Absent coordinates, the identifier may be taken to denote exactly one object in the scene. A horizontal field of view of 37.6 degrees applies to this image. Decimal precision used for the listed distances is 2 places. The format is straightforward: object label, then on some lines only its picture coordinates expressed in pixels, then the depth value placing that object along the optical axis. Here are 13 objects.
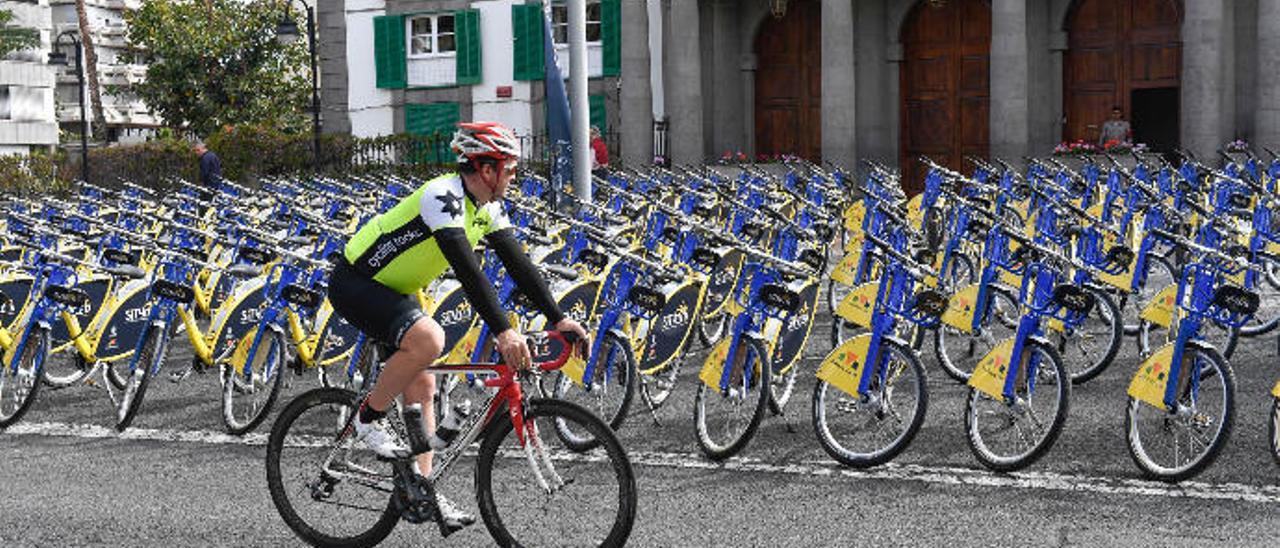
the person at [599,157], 25.80
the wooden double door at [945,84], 33.16
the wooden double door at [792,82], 34.97
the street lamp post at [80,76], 36.75
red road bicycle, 6.35
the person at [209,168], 24.50
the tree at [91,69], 66.88
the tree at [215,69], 57.81
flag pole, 18.48
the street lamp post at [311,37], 33.78
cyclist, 6.46
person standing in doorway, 28.20
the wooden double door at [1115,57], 31.06
